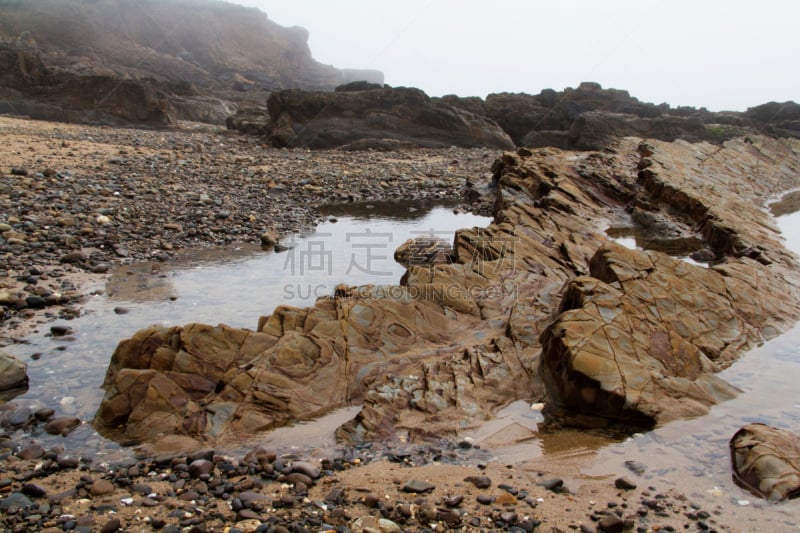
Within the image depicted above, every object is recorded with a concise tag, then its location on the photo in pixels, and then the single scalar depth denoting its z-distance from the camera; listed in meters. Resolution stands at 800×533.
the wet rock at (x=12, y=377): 6.59
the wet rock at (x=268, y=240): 13.77
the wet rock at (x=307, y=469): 4.97
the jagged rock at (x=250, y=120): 35.81
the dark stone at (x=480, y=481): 4.77
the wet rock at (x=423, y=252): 12.30
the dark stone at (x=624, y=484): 4.78
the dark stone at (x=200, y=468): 4.98
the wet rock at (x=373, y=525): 4.18
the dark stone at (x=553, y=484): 4.79
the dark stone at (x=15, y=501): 4.38
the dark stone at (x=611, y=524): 4.18
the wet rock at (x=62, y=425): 5.81
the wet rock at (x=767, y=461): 4.64
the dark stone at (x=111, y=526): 4.11
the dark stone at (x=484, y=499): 4.53
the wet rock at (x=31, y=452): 5.27
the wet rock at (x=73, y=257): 10.95
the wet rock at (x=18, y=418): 5.89
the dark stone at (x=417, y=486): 4.71
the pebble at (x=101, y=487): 4.65
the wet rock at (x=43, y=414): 6.04
